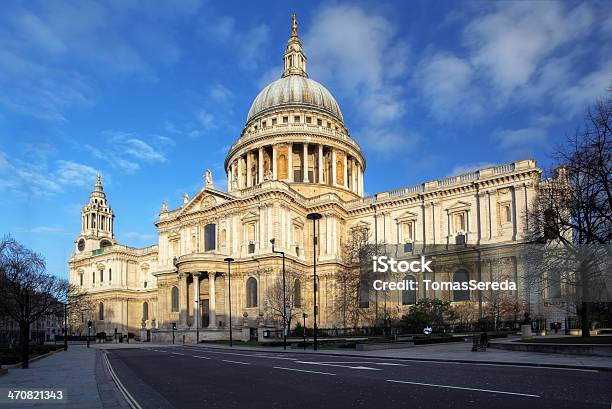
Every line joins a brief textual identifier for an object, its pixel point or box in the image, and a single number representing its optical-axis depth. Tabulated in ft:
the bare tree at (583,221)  95.60
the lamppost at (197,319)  197.62
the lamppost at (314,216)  135.39
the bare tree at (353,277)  194.29
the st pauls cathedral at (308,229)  198.70
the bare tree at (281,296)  197.19
